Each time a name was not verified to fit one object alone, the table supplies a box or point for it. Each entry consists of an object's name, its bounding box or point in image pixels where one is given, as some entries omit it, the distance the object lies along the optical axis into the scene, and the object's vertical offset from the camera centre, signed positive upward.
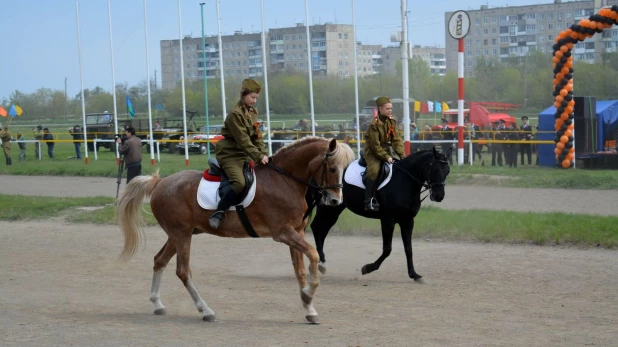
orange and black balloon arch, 27.09 +0.03
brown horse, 9.73 -1.22
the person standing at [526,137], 30.45 -1.67
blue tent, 28.78 -1.24
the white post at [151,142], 32.74 -1.38
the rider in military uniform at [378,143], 12.21 -0.66
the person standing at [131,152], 22.38 -1.19
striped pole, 27.03 +0.02
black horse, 11.95 -1.35
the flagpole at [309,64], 28.39 +1.32
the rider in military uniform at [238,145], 9.88 -0.49
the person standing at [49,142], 41.94 -1.56
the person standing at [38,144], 41.38 -1.61
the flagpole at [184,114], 31.58 -0.33
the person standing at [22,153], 40.42 -1.98
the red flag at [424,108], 47.50 -0.62
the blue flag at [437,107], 46.16 -0.57
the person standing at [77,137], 40.76 -1.53
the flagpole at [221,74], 30.34 +1.08
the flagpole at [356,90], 27.94 +0.32
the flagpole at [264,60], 29.20 +1.52
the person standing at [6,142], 37.38 -1.32
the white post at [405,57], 25.56 +1.26
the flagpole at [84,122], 35.14 -0.51
